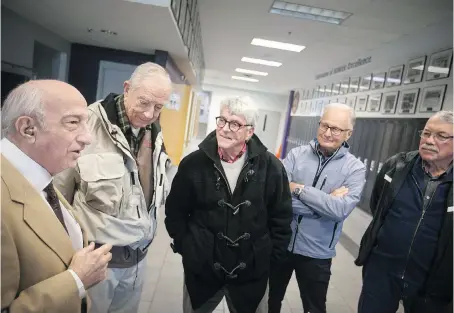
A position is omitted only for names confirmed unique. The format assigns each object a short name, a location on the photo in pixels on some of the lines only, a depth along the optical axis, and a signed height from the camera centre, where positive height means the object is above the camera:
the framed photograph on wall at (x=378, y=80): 5.41 +1.14
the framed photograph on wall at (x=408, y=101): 4.39 +0.69
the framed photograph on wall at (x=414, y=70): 4.34 +1.15
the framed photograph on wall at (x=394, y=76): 4.87 +1.15
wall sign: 6.12 +1.66
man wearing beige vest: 1.40 -0.37
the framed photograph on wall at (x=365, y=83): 5.96 +1.18
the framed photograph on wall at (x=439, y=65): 3.83 +1.13
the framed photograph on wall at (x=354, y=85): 6.58 +1.21
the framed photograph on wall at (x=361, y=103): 6.02 +0.75
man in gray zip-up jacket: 1.85 -0.35
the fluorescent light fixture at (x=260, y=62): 8.26 +1.77
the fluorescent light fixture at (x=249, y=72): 10.36 +1.82
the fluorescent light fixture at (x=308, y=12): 4.14 +1.69
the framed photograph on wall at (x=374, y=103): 5.47 +0.73
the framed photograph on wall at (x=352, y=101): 6.61 +0.85
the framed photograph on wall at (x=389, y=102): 4.93 +0.71
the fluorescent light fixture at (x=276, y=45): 6.09 +1.70
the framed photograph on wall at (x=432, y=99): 3.85 +0.69
